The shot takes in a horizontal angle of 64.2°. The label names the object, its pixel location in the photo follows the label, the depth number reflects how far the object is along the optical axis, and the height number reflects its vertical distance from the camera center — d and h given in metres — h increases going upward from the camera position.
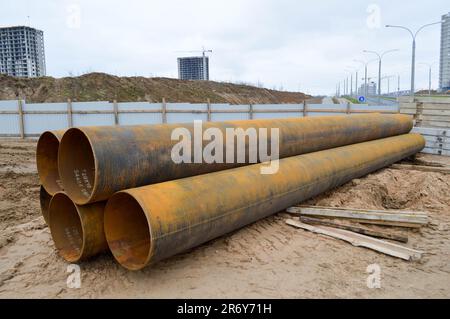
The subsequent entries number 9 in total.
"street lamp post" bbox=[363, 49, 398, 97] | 33.28 +4.37
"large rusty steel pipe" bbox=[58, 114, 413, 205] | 3.40 -0.37
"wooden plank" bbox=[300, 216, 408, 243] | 4.66 -1.47
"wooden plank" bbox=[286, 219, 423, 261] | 4.15 -1.52
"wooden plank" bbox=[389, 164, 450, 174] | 7.75 -1.10
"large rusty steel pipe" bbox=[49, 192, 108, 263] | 3.68 -1.17
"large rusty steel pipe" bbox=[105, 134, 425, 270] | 3.32 -0.91
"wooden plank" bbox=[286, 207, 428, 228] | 5.05 -1.38
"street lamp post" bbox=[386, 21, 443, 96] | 20.66 +3.28
